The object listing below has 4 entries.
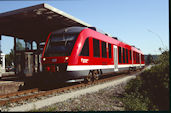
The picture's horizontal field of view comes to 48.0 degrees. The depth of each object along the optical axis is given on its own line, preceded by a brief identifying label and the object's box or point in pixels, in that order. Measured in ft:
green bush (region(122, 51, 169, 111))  17.25
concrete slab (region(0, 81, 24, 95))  32.27
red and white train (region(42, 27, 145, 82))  31.60
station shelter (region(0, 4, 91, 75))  40.68
